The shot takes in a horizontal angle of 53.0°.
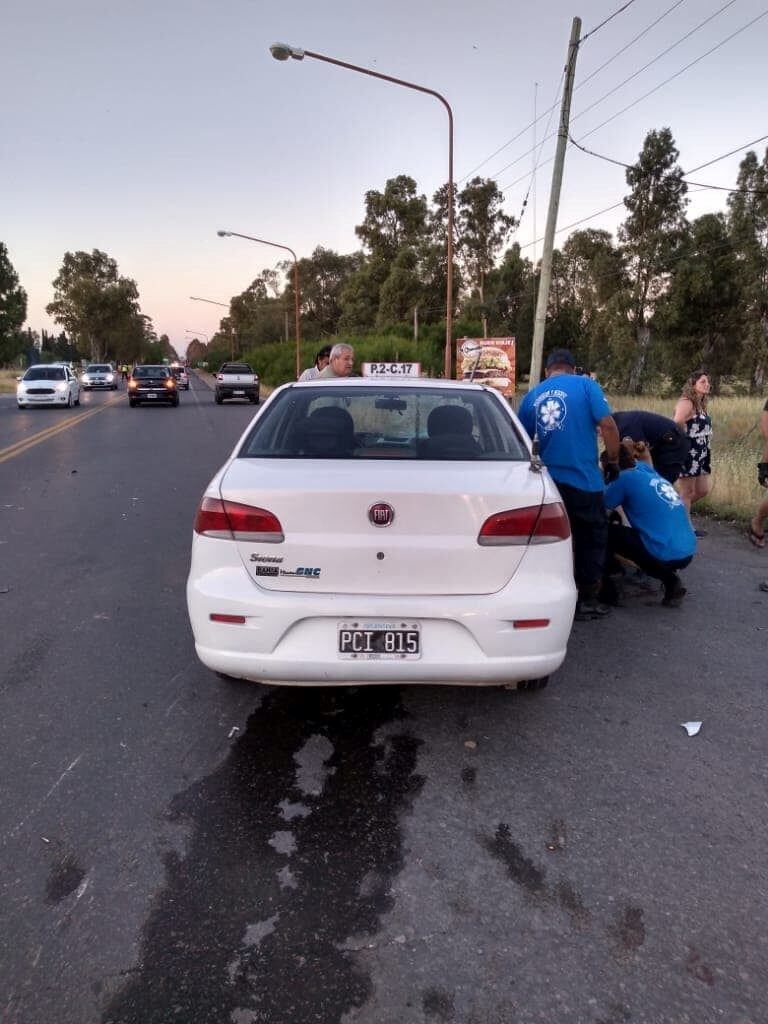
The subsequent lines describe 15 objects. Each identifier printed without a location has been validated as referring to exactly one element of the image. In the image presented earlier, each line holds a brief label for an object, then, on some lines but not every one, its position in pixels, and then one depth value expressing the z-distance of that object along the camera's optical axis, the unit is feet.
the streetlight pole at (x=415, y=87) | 51.93
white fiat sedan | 10.14
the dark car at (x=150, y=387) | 98.17
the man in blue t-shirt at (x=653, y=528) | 17.10
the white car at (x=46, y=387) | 87.92
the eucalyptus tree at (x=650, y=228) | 125.70
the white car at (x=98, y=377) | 160.15
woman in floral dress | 22.71
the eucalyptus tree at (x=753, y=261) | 123.03
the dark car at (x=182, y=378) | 181.78
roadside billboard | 65.16
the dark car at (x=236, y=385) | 114.52
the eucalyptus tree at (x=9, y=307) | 231.91
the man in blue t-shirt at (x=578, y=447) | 15.76
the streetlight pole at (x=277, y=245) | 108.47
